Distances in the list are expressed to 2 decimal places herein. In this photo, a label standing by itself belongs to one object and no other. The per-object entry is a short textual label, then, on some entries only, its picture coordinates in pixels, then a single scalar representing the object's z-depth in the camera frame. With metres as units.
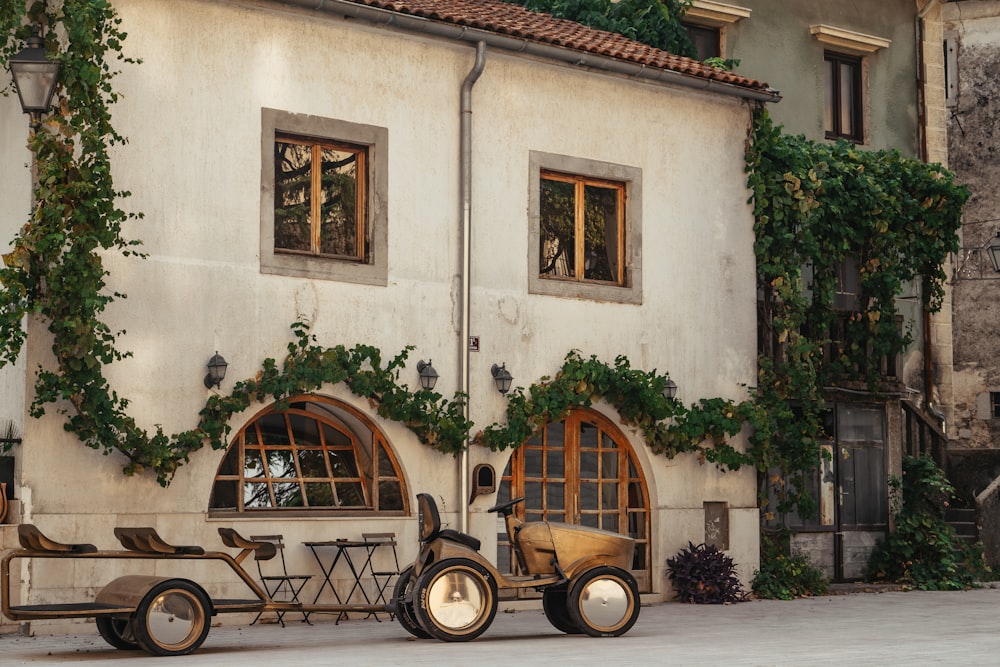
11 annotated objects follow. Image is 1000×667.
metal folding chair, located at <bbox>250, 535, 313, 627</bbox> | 14.52
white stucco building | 14.23
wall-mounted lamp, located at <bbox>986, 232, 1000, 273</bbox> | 21.17
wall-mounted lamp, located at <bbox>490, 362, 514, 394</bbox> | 16.38
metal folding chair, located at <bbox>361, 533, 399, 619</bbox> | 15.27
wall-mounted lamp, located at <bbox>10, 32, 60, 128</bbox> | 13.29
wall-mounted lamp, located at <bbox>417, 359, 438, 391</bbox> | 15.75
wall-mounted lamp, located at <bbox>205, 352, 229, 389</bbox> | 14.36
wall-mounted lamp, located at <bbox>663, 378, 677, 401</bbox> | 17.59
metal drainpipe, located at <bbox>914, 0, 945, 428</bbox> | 25.81
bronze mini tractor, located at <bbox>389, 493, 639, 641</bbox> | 12.44
